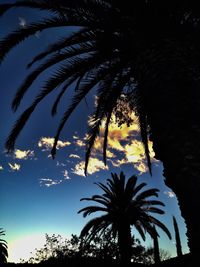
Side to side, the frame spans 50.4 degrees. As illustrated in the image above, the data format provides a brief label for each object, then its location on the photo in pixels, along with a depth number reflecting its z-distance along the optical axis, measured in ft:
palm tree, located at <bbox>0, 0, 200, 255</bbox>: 9.40
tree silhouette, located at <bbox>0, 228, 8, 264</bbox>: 89.06
